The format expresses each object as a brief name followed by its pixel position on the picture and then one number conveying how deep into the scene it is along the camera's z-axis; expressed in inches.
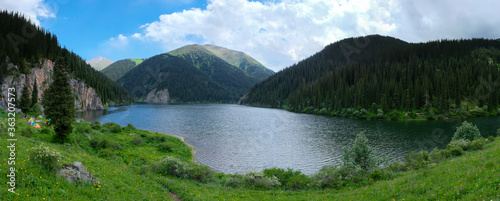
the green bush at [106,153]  1326.2
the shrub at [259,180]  949.8
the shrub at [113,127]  2171.5
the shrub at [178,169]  1025.5
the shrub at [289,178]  958.9
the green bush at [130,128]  2404.5
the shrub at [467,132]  1544.0
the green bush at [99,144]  1517.0
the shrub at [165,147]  1839.2
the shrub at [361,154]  1126.4
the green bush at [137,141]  1859.0
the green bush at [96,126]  2186.5
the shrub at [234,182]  979.3
